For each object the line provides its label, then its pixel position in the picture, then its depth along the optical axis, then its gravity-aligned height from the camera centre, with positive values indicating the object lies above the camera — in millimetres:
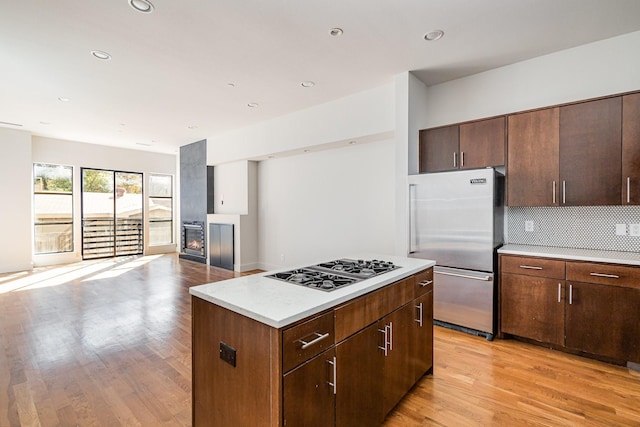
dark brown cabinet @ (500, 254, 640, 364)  2531 -848
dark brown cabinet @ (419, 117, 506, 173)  3311 +761
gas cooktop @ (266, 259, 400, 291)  1797 -411
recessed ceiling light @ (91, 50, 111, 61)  3233 +1703
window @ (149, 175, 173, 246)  8953 +105
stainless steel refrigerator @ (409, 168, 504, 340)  3139 -282
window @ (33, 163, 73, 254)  7117 +119
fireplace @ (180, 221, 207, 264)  7594 -748
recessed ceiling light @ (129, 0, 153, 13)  2428 +1681
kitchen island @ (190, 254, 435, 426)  1279 -679
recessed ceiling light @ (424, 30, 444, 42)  2883 +1696
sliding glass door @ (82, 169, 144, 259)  7844 -30
